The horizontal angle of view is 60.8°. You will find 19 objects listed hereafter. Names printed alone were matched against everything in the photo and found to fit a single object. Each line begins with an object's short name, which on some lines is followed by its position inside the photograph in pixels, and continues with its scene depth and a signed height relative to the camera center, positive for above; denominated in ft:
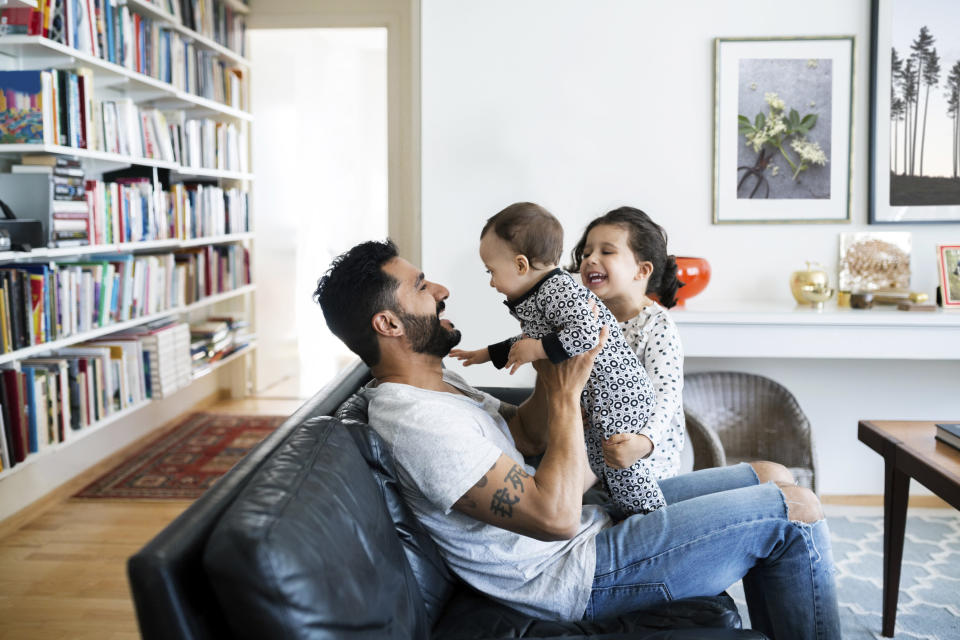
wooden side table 7.07 -1.90
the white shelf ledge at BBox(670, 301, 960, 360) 9.56 -0.95
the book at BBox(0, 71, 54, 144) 9.84 +1.73
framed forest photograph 10.41 +1.81
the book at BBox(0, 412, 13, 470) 9.30 -2.26
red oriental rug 11.84 -3.35
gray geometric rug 7.75 -3.47
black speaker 9.57 +0.25
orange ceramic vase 9.86 -0.27
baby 5.42 -0.53
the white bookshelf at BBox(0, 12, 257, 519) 10.23 +0.00
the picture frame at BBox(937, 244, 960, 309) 10.14 -0.26
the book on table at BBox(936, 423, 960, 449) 7.22 -1.62
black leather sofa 3.09 -1.30
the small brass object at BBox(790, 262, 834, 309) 10.03 -0.42
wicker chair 9.68 -2.01
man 4.51 -1.55
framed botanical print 10.52 +1.60
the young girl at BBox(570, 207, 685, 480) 6.34 -0.34
